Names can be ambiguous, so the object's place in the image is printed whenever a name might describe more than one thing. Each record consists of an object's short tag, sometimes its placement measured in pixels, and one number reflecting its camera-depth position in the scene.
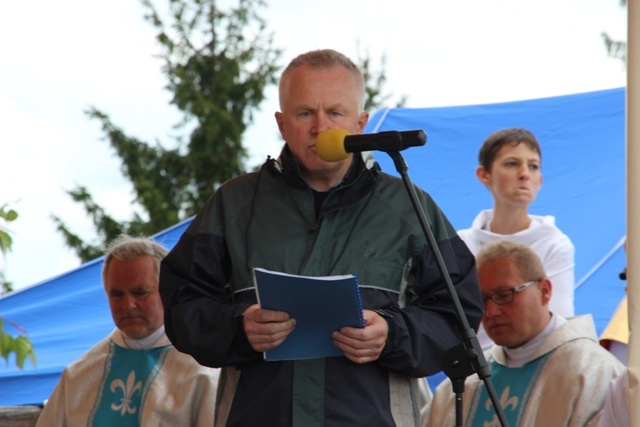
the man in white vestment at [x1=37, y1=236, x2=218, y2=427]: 9.79
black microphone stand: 5.41
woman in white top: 11.11
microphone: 5.61
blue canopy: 14.38
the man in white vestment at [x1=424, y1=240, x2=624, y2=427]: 9.08
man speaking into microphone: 6.03
